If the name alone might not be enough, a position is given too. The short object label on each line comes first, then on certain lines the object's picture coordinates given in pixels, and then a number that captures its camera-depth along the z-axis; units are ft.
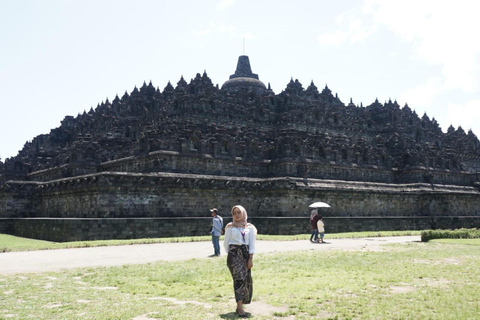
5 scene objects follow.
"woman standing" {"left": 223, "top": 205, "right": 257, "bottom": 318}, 31.32
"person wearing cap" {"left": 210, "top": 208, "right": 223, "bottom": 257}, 65.21
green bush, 94.79
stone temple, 106.63
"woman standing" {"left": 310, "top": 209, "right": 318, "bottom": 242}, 93.61
